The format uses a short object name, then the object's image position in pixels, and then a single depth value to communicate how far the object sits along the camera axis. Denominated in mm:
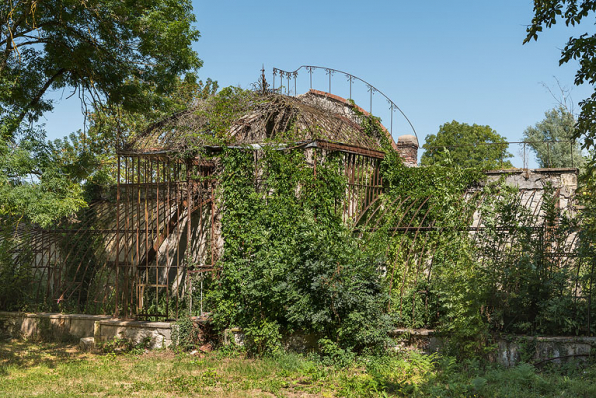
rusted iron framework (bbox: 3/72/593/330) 10875
